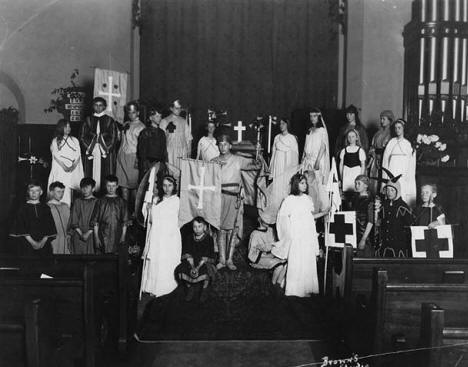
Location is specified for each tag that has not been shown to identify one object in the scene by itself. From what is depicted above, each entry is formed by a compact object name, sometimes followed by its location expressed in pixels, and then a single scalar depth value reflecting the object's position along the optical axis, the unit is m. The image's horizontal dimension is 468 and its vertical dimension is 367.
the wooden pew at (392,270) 5.14
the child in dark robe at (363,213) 6.82
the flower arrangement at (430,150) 8.68
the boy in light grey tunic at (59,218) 7.00
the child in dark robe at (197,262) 6.45
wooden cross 10.06
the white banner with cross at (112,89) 9.04
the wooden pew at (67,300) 4.03
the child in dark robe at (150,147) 8.02
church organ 9.84
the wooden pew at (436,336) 3.20
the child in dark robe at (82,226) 6.88
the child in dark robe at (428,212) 6.68
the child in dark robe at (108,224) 6.94
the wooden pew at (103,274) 4.89
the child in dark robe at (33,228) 6.23
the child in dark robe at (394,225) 6.61
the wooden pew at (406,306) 4.03
